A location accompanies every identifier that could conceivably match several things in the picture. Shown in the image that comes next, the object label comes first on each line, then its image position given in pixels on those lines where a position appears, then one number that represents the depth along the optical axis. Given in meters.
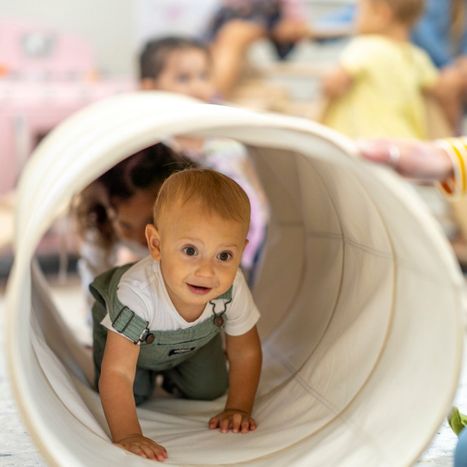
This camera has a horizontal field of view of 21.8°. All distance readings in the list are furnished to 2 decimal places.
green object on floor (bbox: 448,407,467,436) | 1.50
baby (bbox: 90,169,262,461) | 1.46
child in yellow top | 2.98
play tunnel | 1.26
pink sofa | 3.04
